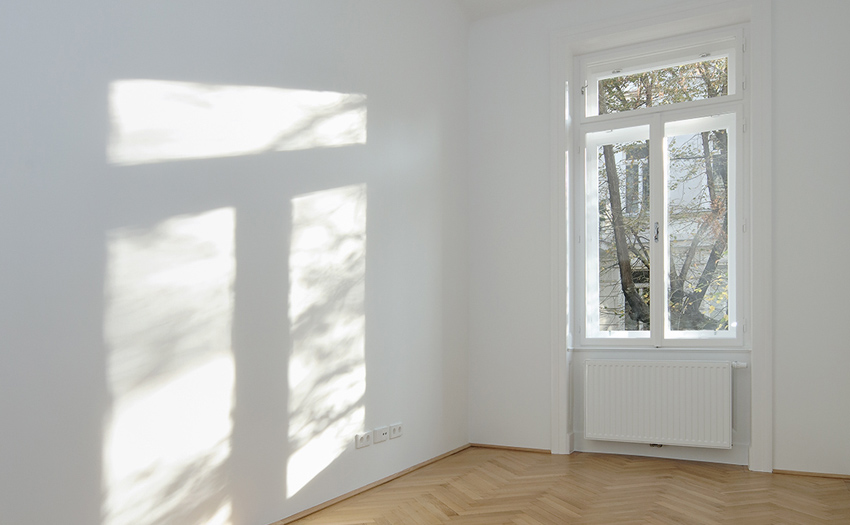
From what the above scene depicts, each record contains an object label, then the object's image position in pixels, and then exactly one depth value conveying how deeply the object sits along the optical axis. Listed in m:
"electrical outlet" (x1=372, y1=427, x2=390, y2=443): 3.98
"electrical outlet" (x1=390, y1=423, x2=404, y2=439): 4.13
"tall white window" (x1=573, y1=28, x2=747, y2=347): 4.58
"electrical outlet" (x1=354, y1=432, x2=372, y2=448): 3.80
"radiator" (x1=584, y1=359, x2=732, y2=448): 4.39
